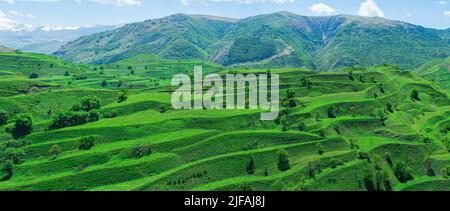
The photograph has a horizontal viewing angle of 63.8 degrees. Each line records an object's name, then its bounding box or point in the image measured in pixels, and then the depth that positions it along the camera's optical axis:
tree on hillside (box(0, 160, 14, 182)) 101.44
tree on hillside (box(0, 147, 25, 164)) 105.49
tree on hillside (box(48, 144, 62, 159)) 110.00
